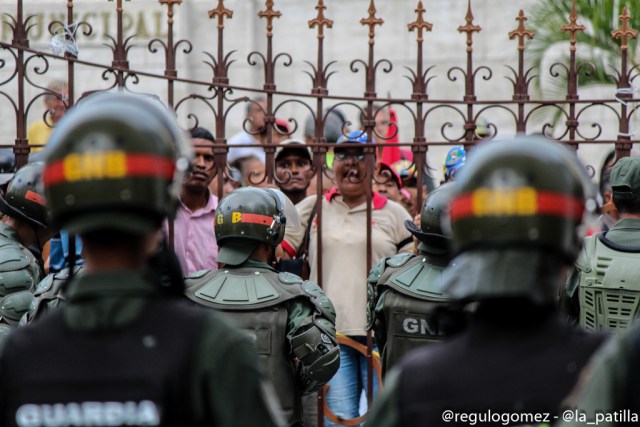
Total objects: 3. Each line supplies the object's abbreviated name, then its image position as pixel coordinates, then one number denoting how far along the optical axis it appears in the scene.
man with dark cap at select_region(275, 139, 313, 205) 16.59
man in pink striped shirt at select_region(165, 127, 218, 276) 15.28
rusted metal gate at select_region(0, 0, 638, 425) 14.82
